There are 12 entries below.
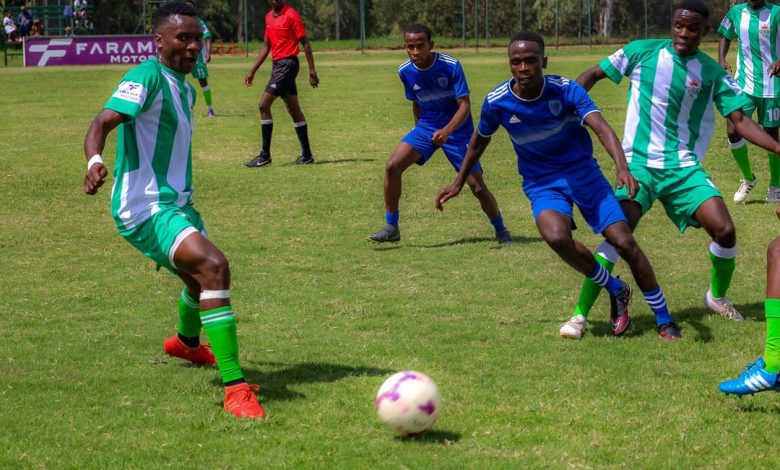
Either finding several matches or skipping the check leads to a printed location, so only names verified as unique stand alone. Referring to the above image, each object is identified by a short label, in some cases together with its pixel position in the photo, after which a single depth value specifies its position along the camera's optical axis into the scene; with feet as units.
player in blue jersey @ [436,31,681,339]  22.99
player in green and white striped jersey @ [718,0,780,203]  40.11
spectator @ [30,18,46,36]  137.08
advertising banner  123.34
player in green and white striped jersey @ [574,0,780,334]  24.29
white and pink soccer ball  17.08
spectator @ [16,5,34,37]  136.77
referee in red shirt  51.08
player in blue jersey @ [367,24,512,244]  33.55
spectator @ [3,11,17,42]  134.71
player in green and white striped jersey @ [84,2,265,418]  18.98
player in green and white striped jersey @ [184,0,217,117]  66.54
